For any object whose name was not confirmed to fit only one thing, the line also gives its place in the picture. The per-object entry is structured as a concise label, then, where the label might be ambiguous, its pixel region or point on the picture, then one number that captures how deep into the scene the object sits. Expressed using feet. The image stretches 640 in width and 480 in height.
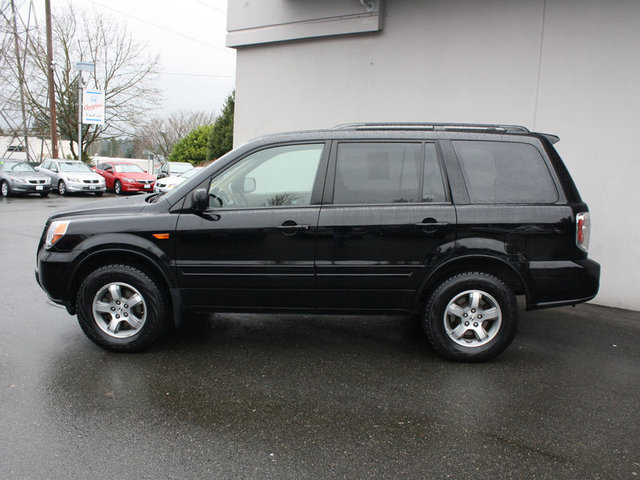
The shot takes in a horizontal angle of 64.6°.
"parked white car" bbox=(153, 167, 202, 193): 63.36
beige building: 19.52
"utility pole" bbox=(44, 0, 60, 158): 80.38
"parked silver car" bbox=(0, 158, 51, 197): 61.87
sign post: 83.05
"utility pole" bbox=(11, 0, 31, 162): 90.27
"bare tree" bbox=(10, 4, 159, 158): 101.50
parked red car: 74.23
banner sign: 88.79
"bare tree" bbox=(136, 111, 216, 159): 180.14
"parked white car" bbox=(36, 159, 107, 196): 67.87
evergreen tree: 93.20
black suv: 13.48
